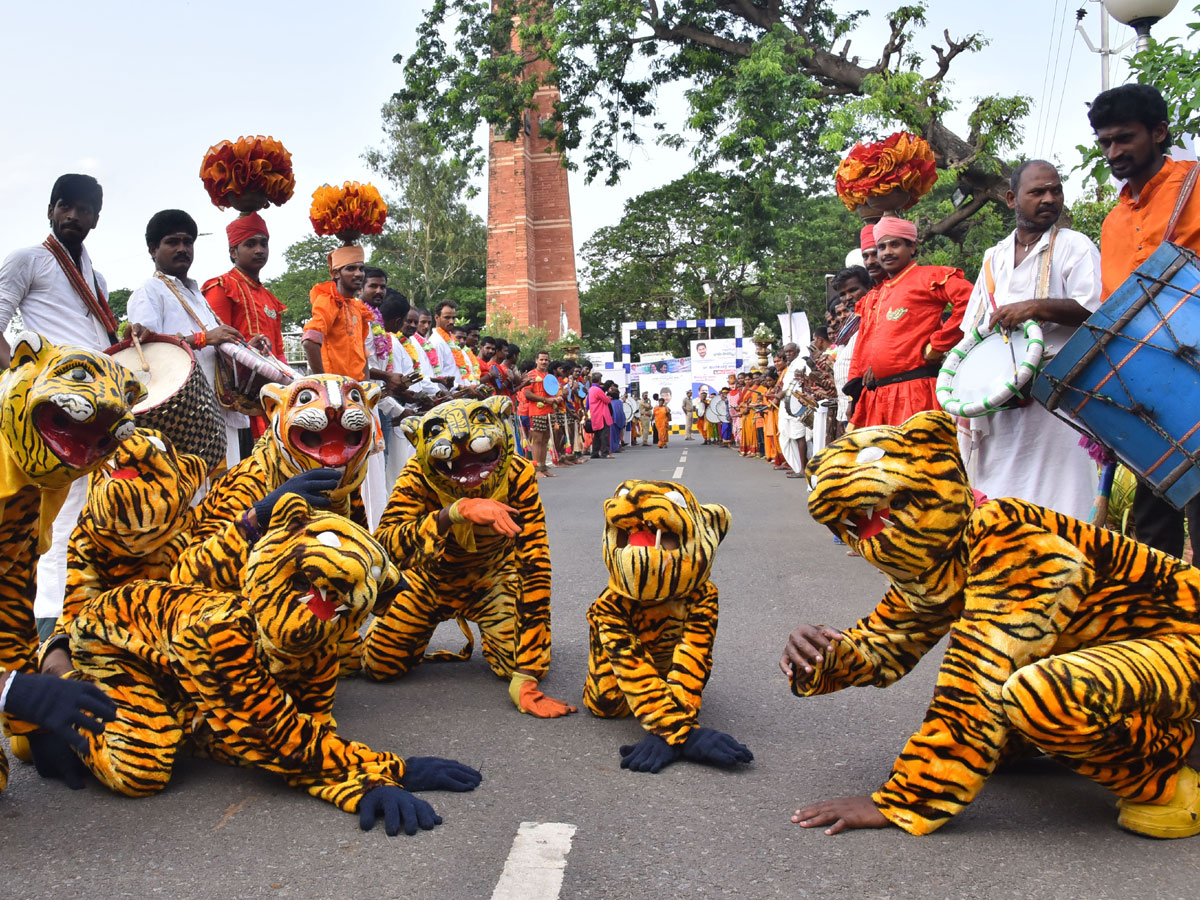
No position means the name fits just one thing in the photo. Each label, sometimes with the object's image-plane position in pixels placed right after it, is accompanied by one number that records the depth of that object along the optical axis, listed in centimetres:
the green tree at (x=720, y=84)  1346
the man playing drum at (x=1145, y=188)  417
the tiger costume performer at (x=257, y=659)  326
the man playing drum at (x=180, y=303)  555
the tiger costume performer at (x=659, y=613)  372
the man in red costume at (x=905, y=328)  588
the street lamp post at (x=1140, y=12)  789
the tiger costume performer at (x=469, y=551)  441
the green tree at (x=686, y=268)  4756
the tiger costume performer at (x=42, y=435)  322
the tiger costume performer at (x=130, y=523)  375
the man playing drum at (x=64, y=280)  507
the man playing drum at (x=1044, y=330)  459
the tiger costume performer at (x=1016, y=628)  277
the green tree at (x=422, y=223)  5112
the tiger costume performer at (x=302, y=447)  420
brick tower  5256
